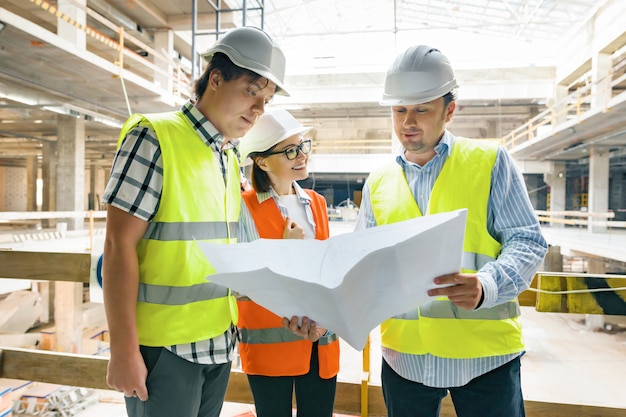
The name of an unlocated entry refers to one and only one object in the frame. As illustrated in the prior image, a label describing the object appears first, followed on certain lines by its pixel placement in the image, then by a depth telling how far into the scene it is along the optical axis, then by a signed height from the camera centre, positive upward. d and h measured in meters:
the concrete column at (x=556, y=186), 14.09 +0.65
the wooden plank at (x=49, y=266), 1.74 -0.30
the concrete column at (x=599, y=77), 9.65 +3.18
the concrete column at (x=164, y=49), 9.41 +3.51
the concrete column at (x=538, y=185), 11.82 +0.65
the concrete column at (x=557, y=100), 11.85 +3.12
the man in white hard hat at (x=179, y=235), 0.94 -0.09
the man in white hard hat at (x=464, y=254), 1.07 -0.12
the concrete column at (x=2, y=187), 18.24 +0.38
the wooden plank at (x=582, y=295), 1.51 -0.33
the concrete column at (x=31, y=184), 16.78 +0.48
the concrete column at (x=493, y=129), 12.43 +2.26
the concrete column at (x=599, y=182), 12.29 +0.68
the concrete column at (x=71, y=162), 9.52 +0.82
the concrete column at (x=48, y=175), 11.40 +0.67
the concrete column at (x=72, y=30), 6.18 +2.53
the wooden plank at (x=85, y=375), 1.76 -0.79
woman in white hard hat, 1.31 -0.49
